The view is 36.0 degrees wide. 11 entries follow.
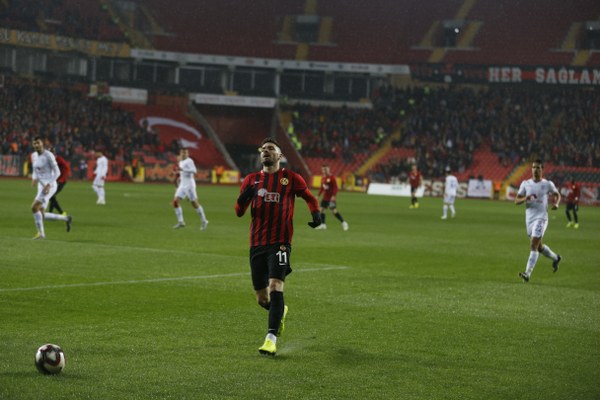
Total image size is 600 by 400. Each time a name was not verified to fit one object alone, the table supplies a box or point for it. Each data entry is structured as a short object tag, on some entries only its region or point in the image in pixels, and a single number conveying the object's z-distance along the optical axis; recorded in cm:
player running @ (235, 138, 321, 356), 1018
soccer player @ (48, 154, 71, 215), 2859
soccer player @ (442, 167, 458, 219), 3786
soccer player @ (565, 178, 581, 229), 3588
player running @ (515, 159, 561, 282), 1778
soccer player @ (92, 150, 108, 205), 3728
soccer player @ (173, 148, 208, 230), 2717
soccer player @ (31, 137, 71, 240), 2172
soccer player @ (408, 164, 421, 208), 4497
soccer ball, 831
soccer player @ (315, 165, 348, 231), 2989
